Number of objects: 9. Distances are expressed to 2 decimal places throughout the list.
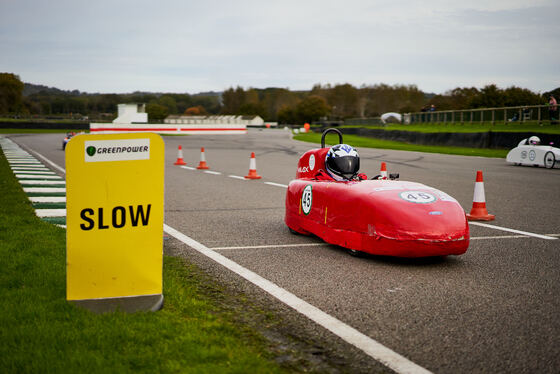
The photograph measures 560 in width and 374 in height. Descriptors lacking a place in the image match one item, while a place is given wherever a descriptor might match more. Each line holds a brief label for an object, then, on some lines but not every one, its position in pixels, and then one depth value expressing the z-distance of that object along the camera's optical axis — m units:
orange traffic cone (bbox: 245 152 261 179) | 15.18
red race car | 5.61
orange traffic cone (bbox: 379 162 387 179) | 10.67
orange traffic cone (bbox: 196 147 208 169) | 18.34
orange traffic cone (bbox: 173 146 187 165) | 19.71
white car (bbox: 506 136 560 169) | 19.30
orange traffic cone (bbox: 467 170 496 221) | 8.68
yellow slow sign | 3.92
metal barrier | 32.23
